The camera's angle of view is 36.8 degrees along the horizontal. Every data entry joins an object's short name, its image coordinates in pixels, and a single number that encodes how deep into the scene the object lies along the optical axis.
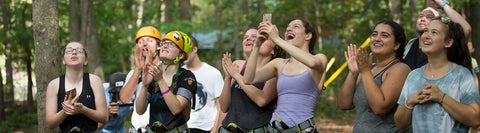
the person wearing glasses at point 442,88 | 4.84
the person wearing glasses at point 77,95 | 6.45
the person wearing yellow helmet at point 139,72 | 6.87
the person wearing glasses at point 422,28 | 6.58
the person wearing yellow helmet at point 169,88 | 5.92
